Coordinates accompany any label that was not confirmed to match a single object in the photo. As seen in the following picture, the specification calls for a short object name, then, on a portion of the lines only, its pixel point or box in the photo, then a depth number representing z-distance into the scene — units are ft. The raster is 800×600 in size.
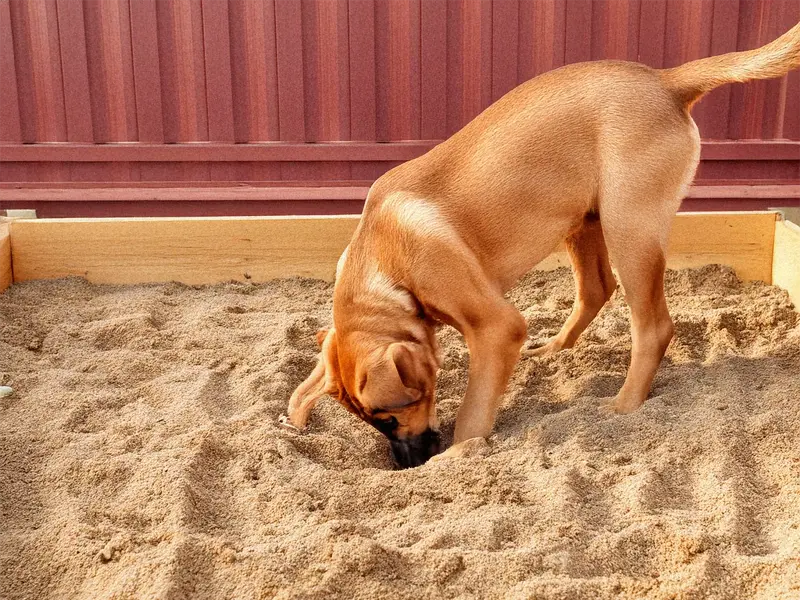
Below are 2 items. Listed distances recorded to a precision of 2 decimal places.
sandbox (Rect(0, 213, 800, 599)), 8.14
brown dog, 11.42
